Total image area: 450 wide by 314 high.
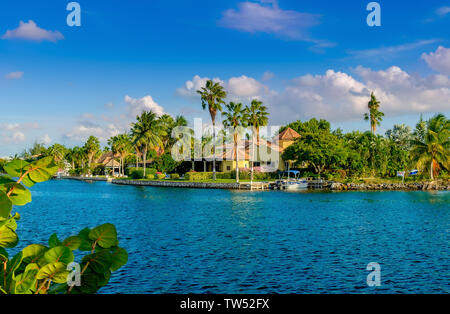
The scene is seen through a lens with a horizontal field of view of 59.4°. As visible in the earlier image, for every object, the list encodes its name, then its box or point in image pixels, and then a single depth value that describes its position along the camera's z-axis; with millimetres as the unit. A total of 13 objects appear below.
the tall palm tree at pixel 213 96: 79688
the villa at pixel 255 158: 90250
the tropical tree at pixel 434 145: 70375
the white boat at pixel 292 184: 72500
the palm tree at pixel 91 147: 140375
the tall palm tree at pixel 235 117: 76688
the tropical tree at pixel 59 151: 160375
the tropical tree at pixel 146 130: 100500
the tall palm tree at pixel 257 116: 77938
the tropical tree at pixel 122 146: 120812
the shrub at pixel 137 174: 100494
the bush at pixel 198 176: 84862
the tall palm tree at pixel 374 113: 97625
